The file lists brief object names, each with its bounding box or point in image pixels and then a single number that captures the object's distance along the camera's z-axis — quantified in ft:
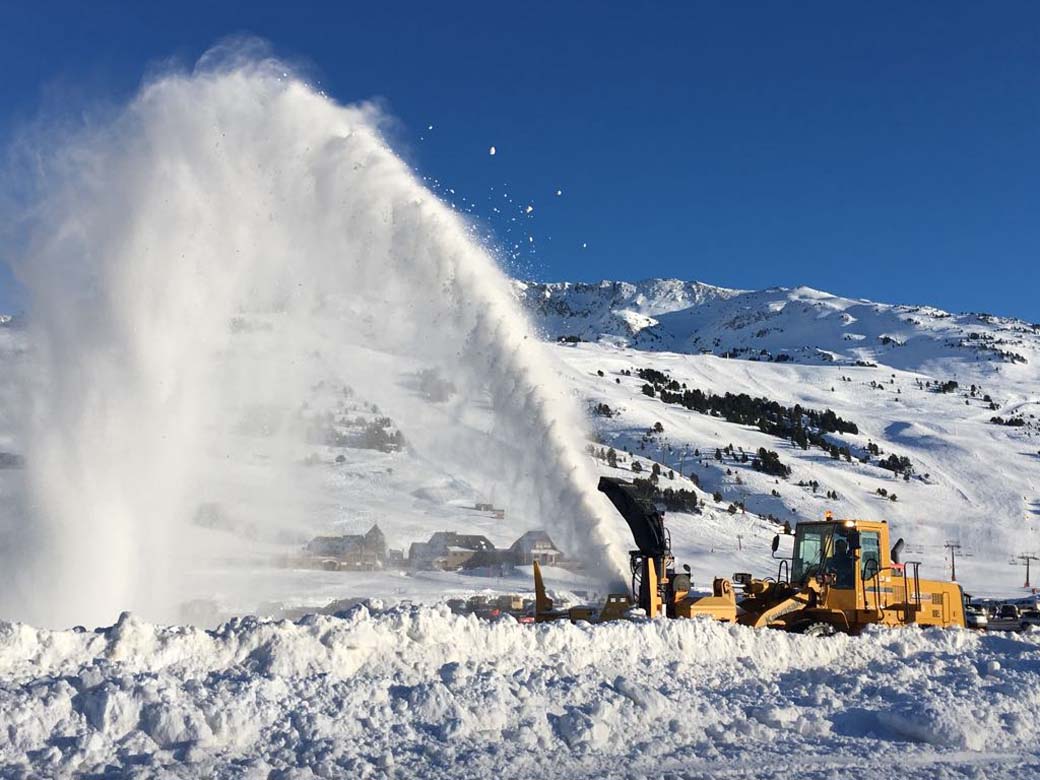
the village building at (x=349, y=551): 152.35
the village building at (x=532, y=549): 160.56
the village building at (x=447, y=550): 155.53
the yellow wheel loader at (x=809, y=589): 49.78
